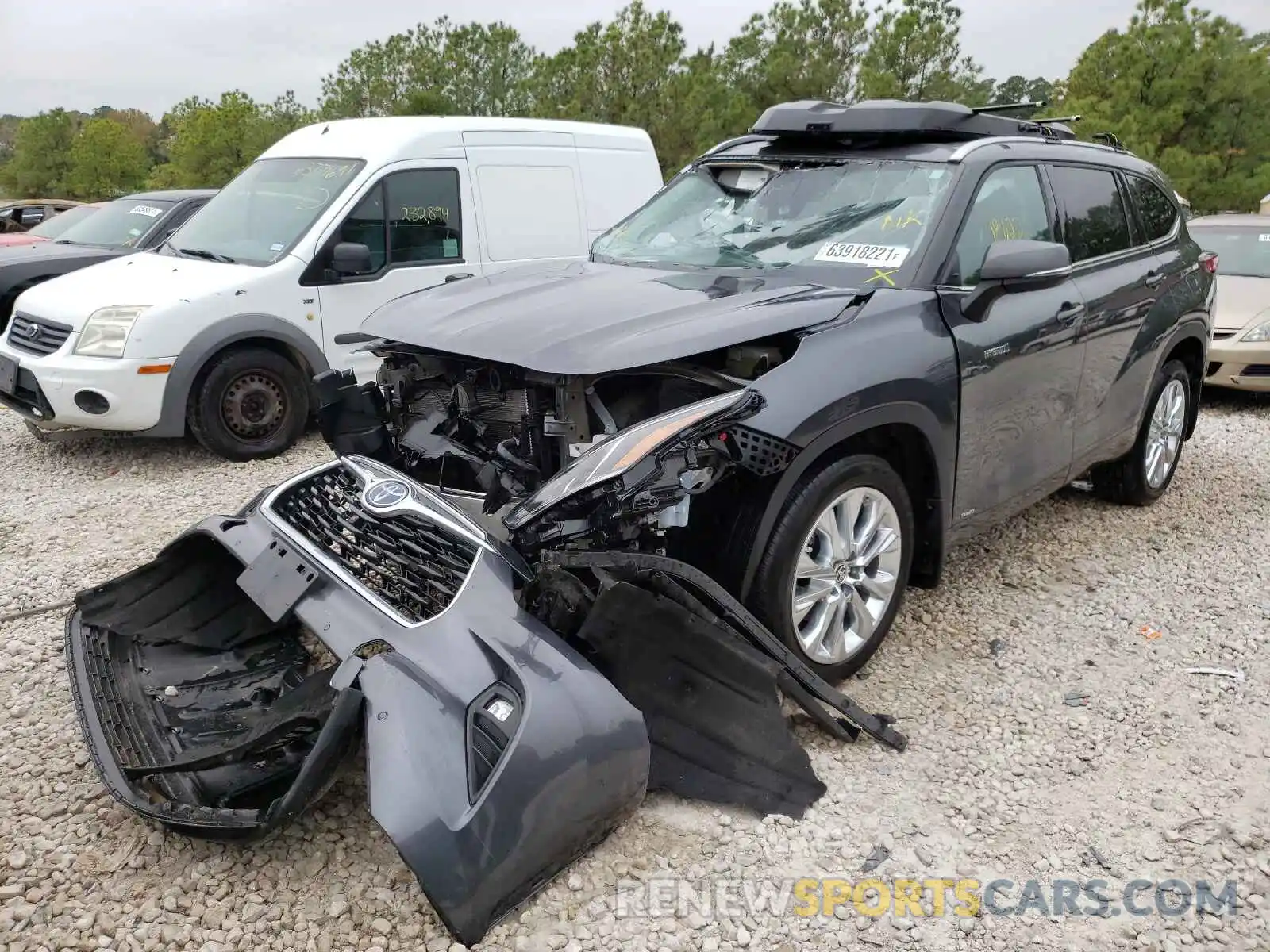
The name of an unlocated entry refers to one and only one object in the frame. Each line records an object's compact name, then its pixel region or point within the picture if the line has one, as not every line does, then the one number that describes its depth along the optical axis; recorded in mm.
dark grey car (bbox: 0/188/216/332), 9094
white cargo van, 6004
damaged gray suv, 2352
